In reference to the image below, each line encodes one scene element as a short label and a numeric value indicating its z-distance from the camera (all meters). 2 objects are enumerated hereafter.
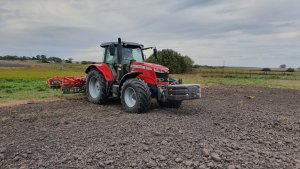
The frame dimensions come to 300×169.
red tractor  6.23
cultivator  8.28
